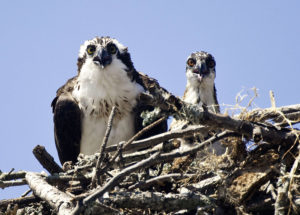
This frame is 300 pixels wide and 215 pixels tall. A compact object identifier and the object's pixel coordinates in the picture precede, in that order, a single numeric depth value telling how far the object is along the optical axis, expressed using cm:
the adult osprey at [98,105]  1459
